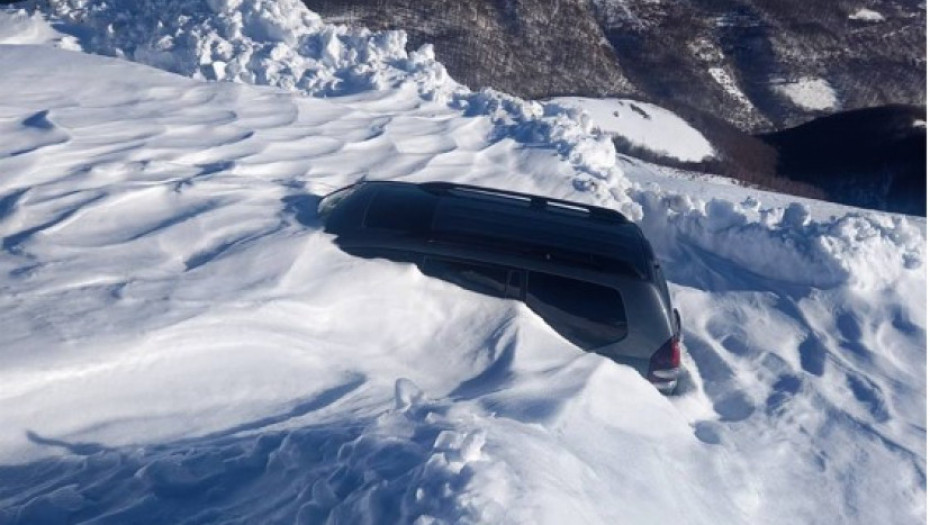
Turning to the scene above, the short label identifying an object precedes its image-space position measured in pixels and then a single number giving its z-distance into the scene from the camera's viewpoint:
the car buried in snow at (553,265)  5.47
